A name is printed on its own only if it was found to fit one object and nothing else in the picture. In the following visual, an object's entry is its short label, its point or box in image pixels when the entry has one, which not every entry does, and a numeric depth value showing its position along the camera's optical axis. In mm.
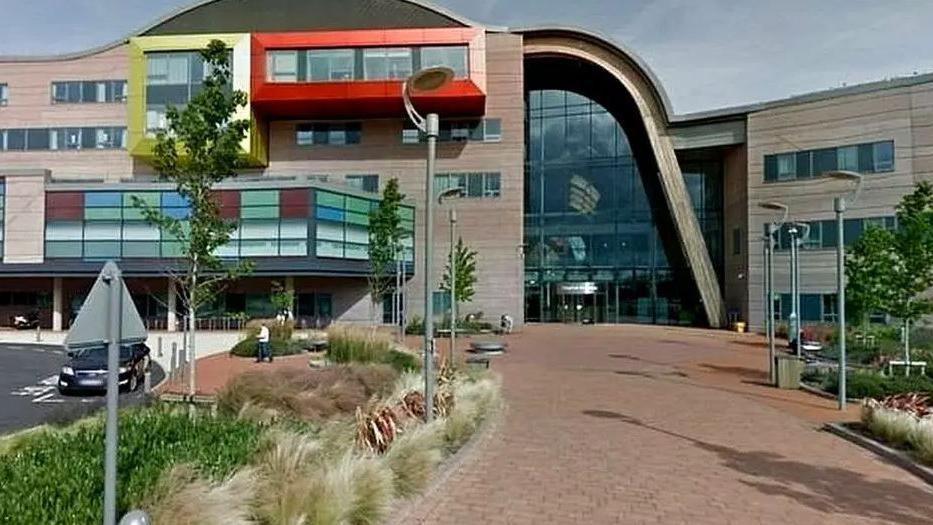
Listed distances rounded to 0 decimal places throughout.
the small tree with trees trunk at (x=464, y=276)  37656
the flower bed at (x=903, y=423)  9297
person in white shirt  23641
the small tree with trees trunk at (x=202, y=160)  13445
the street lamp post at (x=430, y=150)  9688
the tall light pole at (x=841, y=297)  13719
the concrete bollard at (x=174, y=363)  19969
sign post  3820
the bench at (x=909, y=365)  17984
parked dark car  17656
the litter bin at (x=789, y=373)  16859
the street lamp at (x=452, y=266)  15442
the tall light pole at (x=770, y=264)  20139
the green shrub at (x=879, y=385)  14750
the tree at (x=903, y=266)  18078
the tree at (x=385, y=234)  32531
